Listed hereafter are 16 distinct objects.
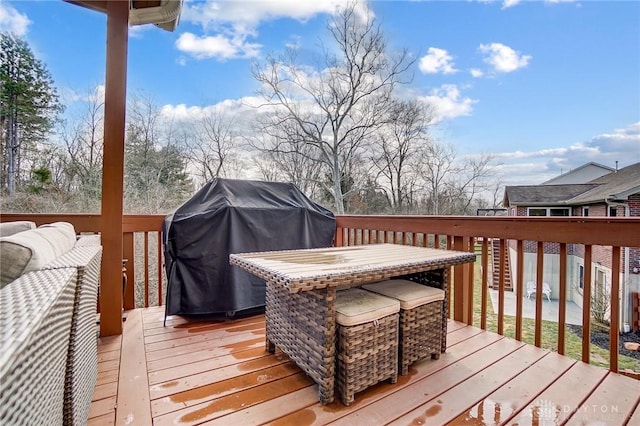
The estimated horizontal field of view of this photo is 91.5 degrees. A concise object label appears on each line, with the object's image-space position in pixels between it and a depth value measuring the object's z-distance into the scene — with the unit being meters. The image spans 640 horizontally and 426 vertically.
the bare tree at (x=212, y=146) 8.52
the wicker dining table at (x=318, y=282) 1.59
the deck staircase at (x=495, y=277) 6.53
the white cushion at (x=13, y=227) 1.54
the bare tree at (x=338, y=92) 9.47
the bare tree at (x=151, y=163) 7.08
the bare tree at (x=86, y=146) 5.84
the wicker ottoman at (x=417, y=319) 1.95
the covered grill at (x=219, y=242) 2.77
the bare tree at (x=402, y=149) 10.24
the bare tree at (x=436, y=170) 10.12
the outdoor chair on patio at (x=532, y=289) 5.25
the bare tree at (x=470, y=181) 9.23
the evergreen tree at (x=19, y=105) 4.64
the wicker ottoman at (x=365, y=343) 1.66
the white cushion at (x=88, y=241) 2.01
